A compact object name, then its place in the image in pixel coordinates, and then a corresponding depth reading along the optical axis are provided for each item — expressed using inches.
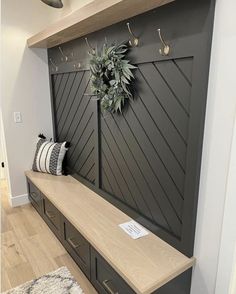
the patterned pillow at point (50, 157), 106.6
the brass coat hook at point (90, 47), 76.2
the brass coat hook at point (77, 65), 86.7
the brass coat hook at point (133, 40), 58.5
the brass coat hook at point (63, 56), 95.3
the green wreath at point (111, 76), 61.9
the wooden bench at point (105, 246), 50.9
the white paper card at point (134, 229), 63.0
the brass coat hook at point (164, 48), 50.8
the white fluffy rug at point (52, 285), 67.7
